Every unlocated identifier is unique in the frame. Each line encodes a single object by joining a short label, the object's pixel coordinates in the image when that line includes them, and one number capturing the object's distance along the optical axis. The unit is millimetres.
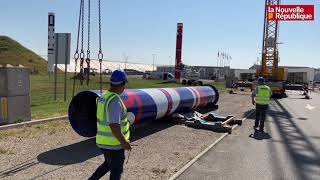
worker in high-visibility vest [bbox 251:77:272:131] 8742
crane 24169
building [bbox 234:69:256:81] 39328
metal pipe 6351
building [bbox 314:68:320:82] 93187
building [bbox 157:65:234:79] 75300
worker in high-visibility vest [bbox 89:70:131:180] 3026
